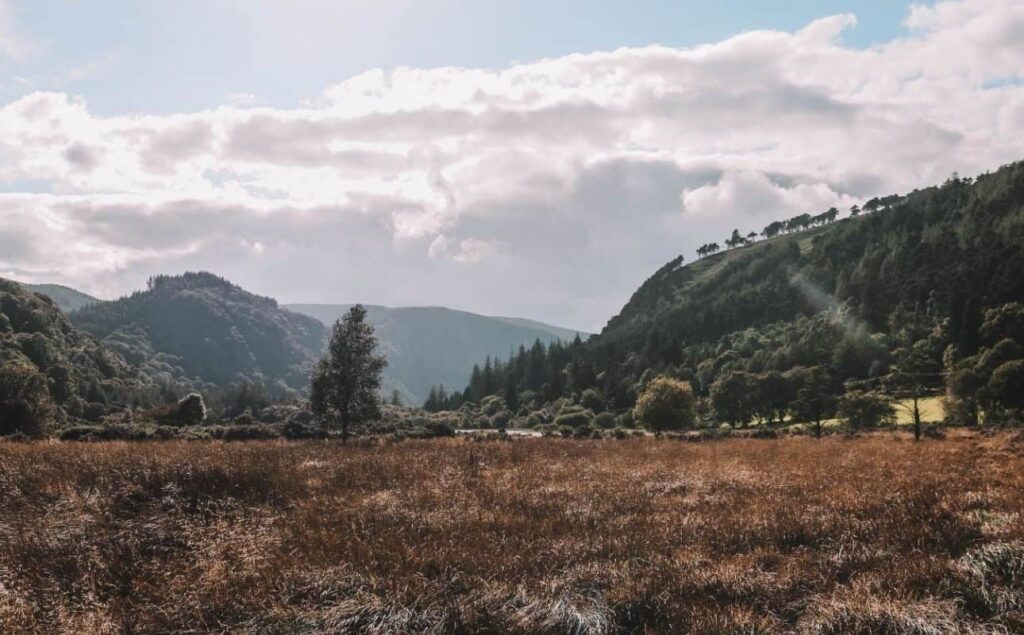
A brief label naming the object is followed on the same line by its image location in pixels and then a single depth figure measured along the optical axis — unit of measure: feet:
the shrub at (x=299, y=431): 161.27
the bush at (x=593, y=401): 572.51
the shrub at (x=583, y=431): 242.58
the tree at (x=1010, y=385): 252.83
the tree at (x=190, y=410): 274.16
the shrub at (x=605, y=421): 489.26
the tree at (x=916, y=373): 380.99
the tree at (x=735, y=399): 415.64
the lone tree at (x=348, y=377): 179.73
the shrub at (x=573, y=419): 497.99
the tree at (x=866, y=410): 311.68
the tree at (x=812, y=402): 347.81
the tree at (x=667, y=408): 304.09
